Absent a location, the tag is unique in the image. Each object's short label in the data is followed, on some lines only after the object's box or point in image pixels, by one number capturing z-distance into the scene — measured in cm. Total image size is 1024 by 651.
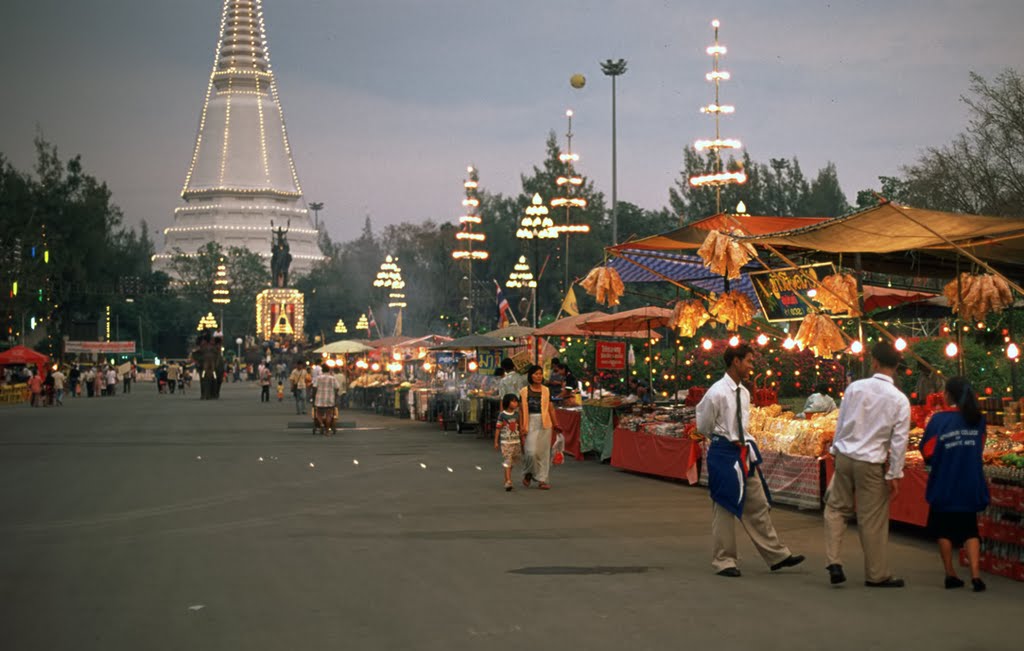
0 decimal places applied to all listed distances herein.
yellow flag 2377
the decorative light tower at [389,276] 5900
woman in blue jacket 843
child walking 1544
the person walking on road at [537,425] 1541
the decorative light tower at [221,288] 9375
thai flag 3490
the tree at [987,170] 4309
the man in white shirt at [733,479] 895
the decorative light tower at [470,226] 4769
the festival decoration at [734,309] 1638
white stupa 11306
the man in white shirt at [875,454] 841
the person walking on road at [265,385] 4719
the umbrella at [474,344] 2822
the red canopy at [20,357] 4916
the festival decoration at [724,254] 1373
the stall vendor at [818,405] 1480
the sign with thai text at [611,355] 2290
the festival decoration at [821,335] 1382
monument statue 9694
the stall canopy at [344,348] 4388
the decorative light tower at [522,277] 4966
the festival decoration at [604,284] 1669
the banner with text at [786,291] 1366
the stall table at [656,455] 1543
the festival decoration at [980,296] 1265
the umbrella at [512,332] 2802
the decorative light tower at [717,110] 3512
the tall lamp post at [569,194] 4389
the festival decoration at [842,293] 1308
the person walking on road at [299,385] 3666
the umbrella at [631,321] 2197
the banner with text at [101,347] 7744
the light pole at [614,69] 4394
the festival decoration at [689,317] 1762
